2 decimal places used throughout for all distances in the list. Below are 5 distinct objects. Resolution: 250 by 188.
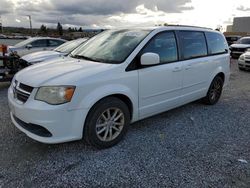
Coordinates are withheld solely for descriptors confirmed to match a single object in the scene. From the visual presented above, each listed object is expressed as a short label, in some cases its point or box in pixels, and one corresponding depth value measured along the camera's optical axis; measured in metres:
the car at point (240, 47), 12.35
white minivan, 2.36
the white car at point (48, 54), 5.96
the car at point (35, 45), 8.67
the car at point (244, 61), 8.71
